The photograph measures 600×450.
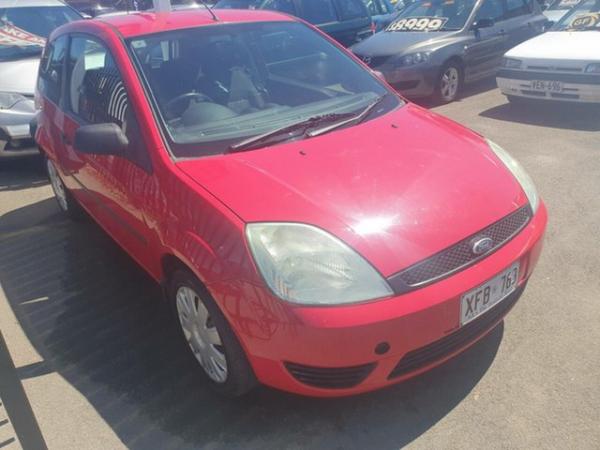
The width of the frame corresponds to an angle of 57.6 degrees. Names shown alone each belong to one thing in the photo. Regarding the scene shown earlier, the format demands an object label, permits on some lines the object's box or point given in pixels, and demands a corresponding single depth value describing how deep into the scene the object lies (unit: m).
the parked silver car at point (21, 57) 5.70
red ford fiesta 2.01
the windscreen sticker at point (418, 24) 7.84
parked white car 6.00
